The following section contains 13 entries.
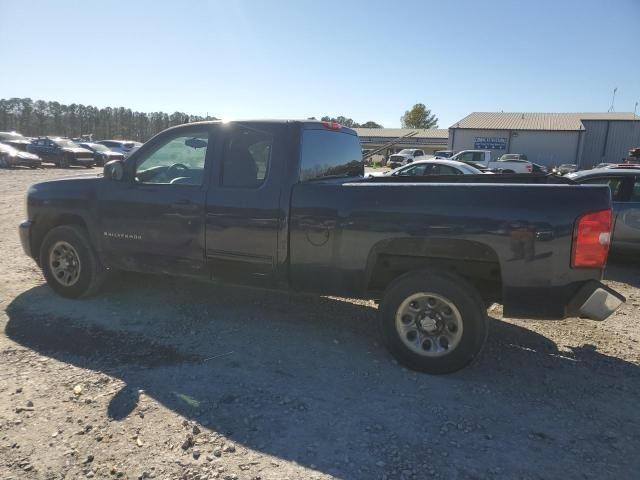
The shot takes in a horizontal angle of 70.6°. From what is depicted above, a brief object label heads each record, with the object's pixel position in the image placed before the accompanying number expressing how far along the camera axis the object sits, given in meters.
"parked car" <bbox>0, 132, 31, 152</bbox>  26.61
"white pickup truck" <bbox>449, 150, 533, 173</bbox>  25.98
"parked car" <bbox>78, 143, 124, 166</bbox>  27.83
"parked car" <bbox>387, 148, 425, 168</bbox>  38.36
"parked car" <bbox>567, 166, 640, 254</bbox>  6.93
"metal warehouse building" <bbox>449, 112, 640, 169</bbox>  45.50
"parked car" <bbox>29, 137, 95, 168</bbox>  25.58
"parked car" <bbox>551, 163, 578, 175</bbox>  35.63
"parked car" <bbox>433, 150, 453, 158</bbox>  35.50
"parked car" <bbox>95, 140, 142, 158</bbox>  33.09
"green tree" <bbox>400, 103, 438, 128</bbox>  90.06
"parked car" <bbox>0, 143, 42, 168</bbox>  23.73
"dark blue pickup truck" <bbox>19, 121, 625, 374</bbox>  3.18
